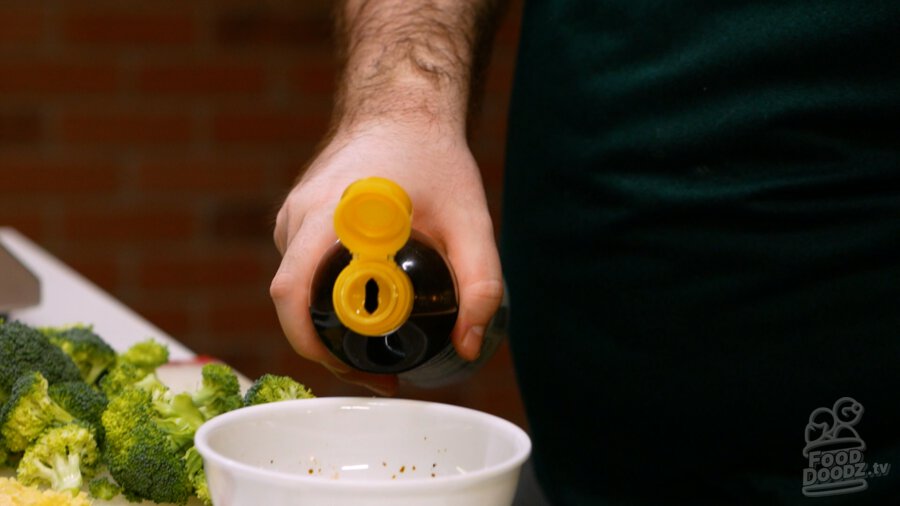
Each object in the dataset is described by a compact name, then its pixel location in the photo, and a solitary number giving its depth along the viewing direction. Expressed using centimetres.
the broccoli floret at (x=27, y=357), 91
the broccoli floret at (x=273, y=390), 86
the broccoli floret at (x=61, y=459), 86
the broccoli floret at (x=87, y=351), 98
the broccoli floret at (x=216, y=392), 91
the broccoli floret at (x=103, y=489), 86
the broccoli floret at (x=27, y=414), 89
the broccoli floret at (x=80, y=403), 90
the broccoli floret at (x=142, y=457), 84
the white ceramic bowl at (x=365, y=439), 79
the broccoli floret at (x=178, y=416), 87
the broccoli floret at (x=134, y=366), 95
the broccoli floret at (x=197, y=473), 84
